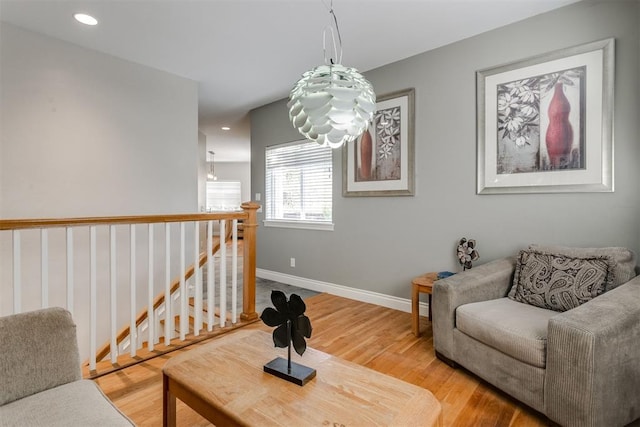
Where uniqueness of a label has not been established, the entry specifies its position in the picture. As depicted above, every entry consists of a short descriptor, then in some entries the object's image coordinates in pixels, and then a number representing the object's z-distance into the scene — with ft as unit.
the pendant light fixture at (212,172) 34.81
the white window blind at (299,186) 13.34
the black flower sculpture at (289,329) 3.98
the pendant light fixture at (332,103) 4.81
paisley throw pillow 6.31
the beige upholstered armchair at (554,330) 4.75
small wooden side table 8.65
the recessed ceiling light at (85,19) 8.23
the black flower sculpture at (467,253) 8.93
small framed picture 10.60
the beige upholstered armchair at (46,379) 3.34
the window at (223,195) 37.42
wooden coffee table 3.34
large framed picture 7.29
